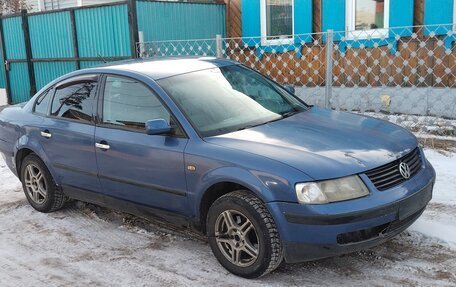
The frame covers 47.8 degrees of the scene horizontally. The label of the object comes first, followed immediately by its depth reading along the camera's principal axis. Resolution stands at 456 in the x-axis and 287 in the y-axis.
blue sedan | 3.33
